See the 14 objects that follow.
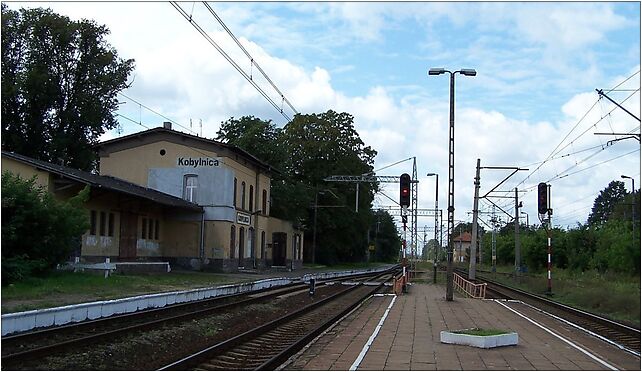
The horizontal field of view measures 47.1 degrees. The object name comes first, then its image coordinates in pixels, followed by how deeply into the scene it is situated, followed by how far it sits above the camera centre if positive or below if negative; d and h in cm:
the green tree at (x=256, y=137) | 6253 +996
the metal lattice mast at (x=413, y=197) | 4669 +382
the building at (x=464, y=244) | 13735 +260
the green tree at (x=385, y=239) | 11652 +272
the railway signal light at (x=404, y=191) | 2713 +234
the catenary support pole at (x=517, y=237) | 4470 +129
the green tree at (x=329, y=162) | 6762 +833
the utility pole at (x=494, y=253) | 5928 +33
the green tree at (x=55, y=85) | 4736 +1063
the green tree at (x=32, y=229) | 2214 +53
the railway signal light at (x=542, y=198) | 2845 +232
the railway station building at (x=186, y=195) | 4206 +329
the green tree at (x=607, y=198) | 12870 +1127
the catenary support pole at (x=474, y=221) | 4051 +195
